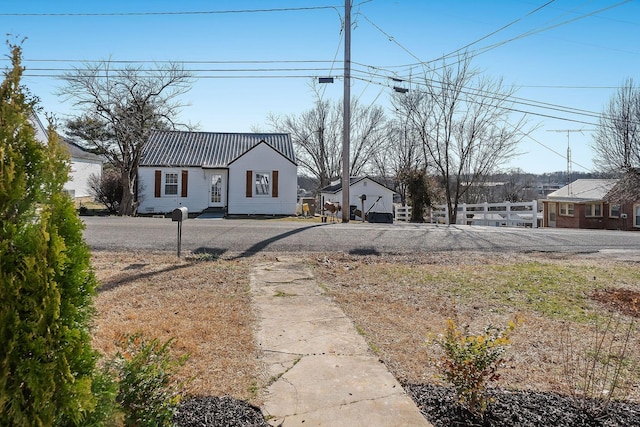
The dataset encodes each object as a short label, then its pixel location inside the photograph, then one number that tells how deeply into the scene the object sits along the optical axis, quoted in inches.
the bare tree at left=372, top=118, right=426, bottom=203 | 1433.3
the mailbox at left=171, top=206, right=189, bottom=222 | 260.0
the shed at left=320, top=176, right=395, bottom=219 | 1165.7
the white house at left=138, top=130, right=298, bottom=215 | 816.9
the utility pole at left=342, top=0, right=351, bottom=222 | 555.8
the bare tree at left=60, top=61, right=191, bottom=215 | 739.4
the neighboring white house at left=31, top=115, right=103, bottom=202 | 1182.3
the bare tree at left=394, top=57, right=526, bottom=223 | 937.5
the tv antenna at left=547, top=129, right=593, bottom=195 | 919.4
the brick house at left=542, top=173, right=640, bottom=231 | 1109.7
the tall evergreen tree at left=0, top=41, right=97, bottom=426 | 48.8
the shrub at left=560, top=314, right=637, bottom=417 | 93.2
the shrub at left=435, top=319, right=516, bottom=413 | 83.3
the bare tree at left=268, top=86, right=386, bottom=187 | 1584.6
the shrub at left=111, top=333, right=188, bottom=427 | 69.1
